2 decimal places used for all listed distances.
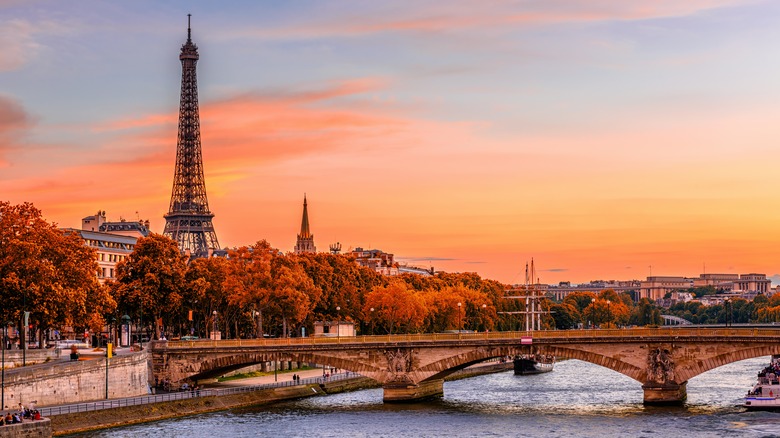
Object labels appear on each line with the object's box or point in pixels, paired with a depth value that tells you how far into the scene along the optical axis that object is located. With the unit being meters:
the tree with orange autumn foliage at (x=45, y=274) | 100.81
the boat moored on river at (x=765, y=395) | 99.62
